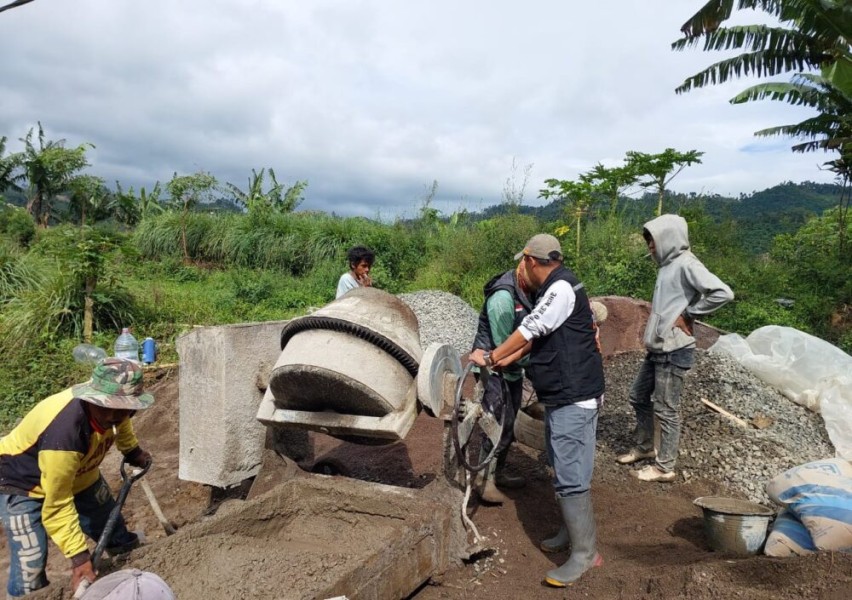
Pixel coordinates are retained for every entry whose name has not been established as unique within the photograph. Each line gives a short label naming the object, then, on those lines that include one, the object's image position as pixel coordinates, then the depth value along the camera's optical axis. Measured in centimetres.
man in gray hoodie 436
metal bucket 331
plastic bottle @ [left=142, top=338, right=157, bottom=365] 786
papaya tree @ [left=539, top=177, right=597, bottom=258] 1193
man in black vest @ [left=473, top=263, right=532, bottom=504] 389
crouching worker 269
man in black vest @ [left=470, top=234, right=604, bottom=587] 324
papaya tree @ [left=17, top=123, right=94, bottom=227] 3133
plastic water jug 745
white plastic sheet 542
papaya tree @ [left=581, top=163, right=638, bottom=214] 1168
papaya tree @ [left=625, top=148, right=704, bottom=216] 1071
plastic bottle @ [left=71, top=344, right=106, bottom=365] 758
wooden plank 539
